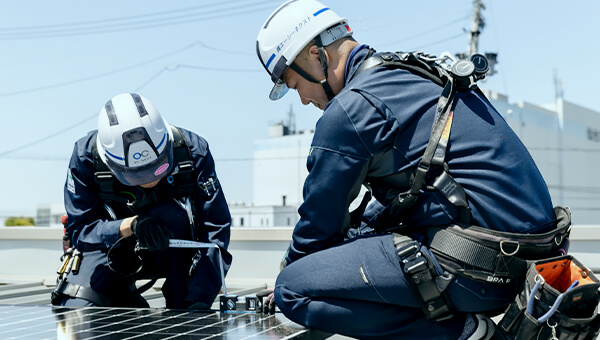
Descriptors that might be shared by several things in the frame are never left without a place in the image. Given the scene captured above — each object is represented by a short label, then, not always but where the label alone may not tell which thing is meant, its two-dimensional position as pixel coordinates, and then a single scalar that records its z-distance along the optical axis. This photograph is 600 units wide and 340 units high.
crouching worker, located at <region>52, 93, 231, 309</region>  3.69
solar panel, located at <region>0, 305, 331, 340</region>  2.57
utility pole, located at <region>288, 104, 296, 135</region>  45.94
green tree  37.69
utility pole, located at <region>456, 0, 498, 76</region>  23.49
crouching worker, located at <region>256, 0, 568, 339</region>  2.36
